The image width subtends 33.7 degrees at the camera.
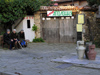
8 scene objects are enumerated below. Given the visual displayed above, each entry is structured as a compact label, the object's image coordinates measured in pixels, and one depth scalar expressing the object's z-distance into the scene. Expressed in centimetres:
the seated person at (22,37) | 1220
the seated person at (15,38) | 1145
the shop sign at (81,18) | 858
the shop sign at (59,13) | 1478
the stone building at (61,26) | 1498
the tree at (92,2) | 1188
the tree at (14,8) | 1303
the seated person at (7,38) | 1145
